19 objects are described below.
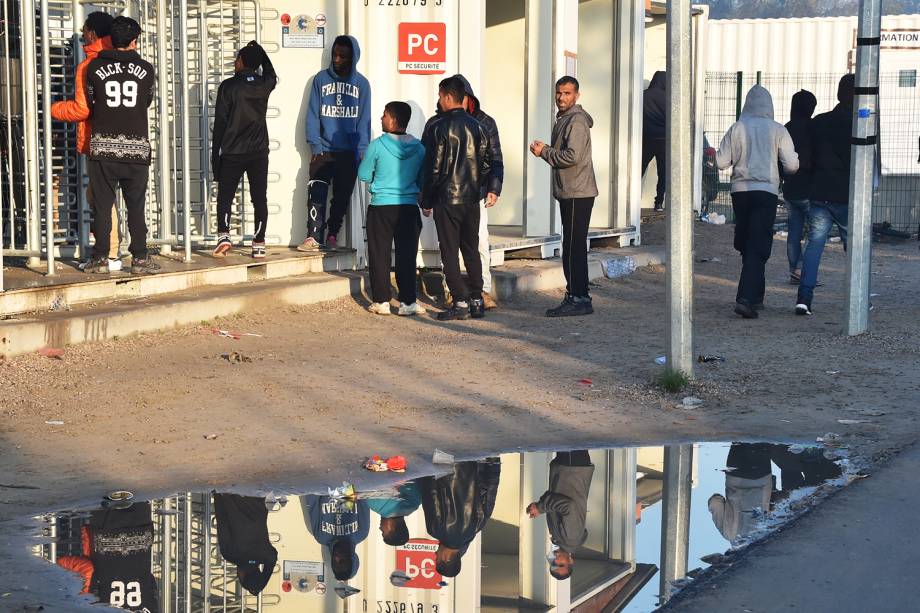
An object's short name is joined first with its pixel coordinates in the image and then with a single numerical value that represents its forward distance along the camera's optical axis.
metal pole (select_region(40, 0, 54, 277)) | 9.48
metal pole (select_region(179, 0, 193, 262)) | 10.87
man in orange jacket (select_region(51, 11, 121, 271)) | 9.84
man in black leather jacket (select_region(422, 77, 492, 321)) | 10.84
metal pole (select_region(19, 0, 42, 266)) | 9.50
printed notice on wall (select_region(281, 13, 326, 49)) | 12.35
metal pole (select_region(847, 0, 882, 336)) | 10.25
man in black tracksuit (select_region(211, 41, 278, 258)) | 11.48
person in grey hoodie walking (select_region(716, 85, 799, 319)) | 11.30
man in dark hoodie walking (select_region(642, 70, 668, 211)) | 19.09
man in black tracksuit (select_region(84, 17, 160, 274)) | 9.82
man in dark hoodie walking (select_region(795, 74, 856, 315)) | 11.49
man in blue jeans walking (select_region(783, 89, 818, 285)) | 12.73
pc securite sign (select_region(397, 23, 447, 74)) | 12.14
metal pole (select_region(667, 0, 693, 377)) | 8.21
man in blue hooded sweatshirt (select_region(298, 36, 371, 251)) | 12.06
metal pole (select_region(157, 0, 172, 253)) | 11.00
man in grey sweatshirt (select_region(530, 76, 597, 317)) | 11.23
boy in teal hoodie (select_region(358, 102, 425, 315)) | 10.95
